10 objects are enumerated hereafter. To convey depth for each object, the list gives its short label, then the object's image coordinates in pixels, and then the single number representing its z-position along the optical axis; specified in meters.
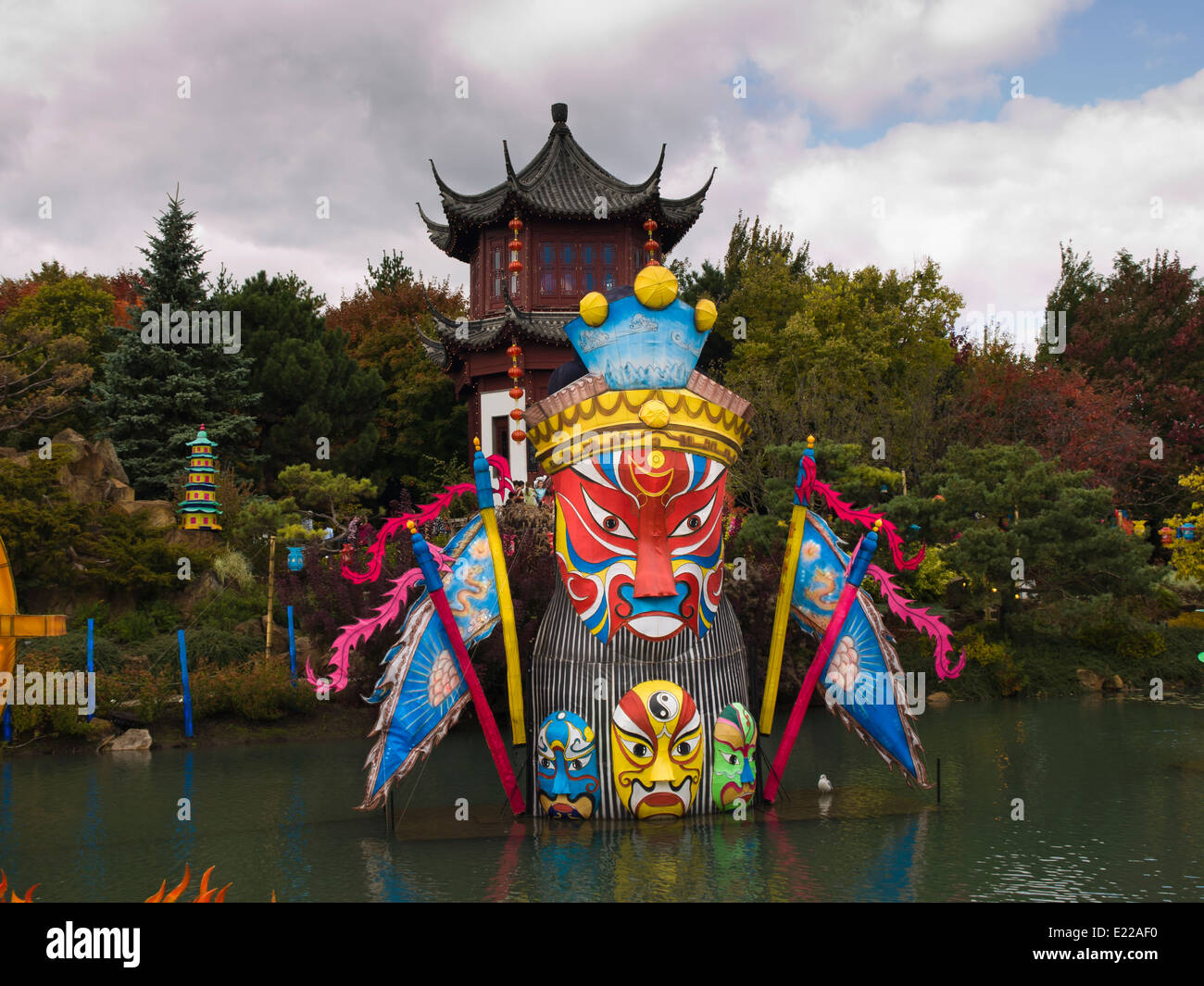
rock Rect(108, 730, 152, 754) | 12.88
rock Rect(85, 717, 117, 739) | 12.96
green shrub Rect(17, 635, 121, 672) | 13.48
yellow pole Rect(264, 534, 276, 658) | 14.99
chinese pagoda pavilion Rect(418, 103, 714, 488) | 22.89
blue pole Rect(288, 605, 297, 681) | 14.11
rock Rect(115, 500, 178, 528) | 17.33
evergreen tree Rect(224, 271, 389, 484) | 24.02
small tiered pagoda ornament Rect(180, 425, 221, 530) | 17.31
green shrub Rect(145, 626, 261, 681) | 14.51
